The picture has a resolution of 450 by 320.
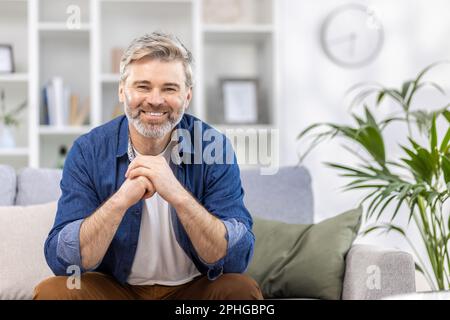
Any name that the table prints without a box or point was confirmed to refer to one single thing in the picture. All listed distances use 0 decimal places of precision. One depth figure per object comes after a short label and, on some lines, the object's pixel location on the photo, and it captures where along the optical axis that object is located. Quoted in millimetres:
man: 1794
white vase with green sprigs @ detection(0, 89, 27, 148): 3883
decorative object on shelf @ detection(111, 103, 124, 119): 3991
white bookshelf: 3848
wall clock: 4090
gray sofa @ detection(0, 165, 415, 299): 2572
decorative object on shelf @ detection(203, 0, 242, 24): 4004
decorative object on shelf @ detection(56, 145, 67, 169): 3953
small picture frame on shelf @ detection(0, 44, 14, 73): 3934
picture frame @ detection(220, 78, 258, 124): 3996
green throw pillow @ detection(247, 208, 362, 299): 2348
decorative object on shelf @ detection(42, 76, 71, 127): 3883
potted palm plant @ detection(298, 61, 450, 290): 2393
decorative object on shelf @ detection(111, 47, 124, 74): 4016
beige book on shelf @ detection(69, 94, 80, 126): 3916
